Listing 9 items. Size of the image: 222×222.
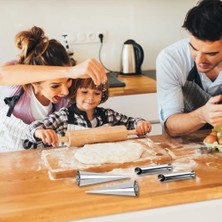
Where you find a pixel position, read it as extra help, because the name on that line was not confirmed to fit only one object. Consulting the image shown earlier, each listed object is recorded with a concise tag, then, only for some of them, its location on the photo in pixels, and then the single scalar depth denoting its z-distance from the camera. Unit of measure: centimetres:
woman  157
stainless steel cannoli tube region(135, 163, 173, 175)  111
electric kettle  258
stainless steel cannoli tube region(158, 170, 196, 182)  107
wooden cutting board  113
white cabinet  224
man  140
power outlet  262
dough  120
